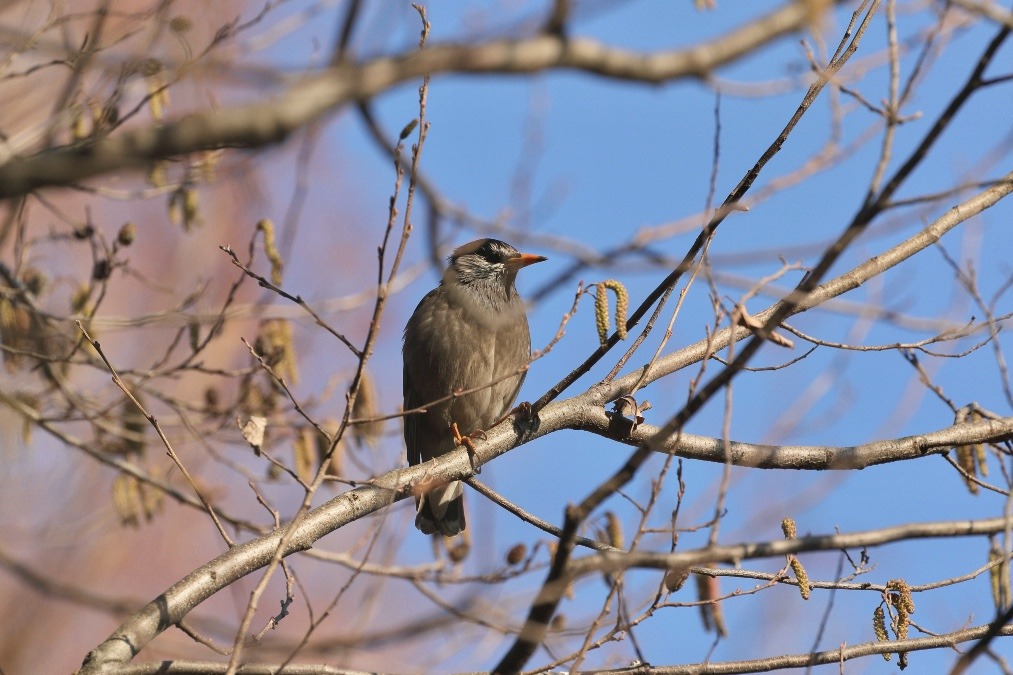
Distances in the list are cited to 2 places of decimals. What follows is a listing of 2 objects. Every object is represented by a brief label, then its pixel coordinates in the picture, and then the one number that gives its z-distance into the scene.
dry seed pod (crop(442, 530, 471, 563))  11.23
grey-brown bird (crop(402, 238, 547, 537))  12.18
